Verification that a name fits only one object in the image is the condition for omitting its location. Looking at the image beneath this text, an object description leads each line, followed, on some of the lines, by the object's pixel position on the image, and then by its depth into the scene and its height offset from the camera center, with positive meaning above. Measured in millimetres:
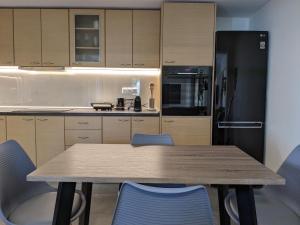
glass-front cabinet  3744 +747
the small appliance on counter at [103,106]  3799 -172
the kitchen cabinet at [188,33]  3443 +740
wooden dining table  1387 -407
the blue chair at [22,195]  1573 -658
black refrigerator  3385 +81
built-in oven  3484 +49
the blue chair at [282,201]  1603 -673
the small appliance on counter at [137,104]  3771 -137
